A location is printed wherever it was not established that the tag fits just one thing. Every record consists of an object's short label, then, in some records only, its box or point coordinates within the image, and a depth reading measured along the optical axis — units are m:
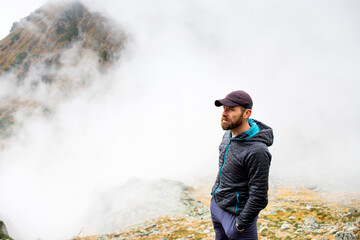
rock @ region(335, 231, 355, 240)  6.64
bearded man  3.36
